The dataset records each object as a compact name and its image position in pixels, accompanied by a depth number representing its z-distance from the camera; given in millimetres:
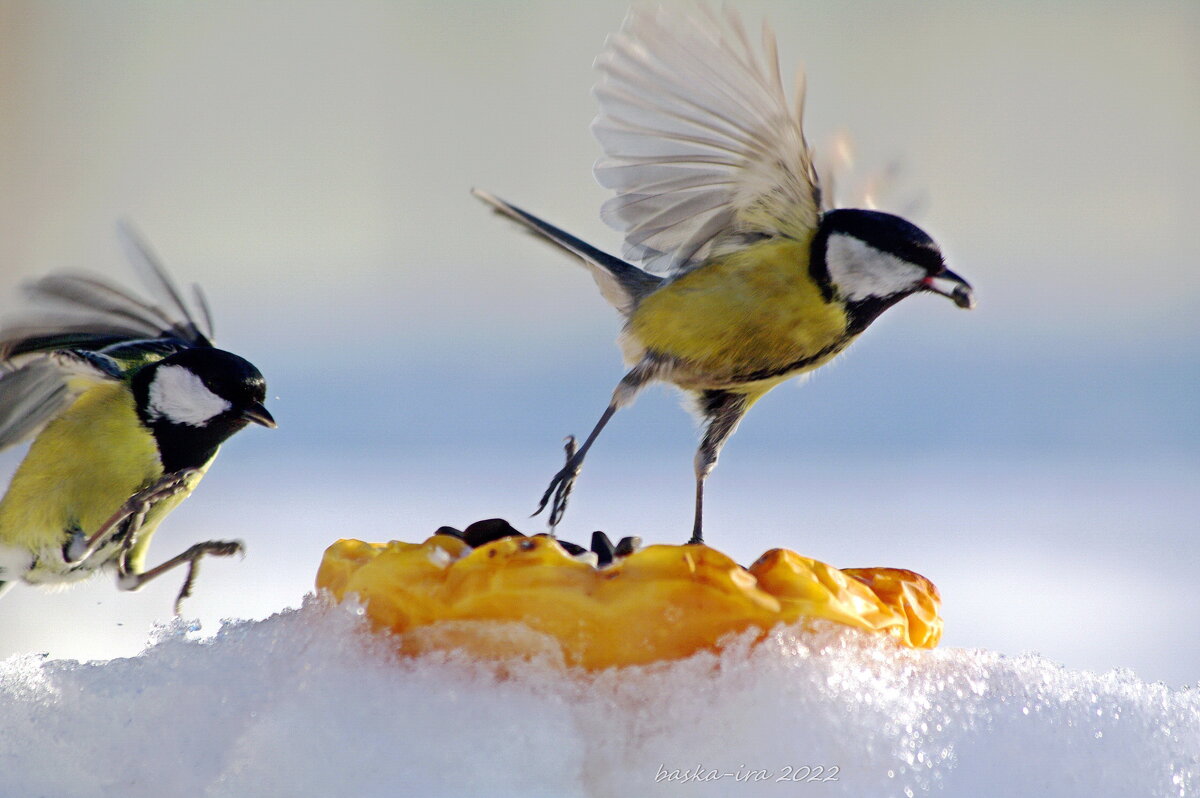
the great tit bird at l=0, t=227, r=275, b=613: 5322
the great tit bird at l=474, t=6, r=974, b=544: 5262
